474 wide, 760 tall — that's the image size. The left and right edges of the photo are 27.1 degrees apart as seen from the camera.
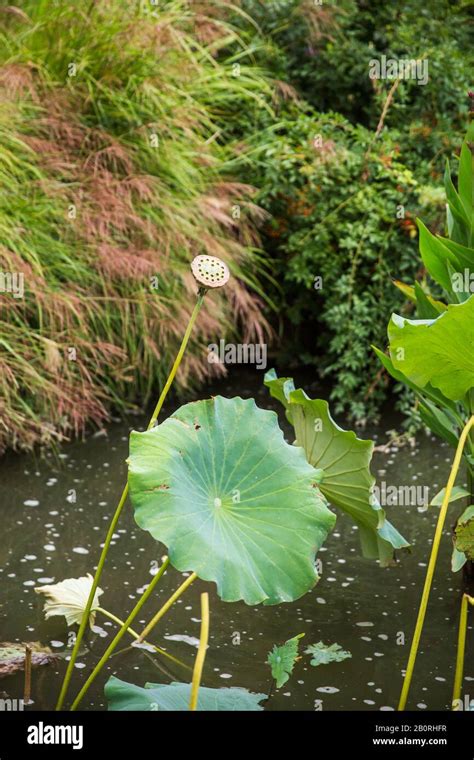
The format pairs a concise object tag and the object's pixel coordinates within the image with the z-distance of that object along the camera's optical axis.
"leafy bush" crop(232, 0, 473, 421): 4.21
